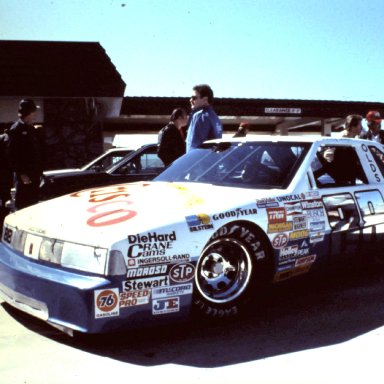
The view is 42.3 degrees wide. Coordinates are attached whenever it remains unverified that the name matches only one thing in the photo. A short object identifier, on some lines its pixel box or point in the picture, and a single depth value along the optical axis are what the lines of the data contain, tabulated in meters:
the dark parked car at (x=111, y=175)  6.70
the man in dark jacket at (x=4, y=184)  7.01
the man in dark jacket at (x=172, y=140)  6.02
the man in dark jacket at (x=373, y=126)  7.14
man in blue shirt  5.28
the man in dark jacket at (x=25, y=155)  5.69
